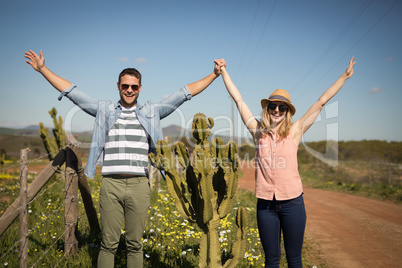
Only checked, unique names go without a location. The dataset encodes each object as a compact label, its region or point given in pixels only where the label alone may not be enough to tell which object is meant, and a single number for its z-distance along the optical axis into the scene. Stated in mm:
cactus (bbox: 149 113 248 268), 2592
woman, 2553
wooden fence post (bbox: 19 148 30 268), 2805
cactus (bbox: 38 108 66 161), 11891
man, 2762
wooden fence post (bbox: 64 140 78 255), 3664
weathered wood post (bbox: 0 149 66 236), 2865
